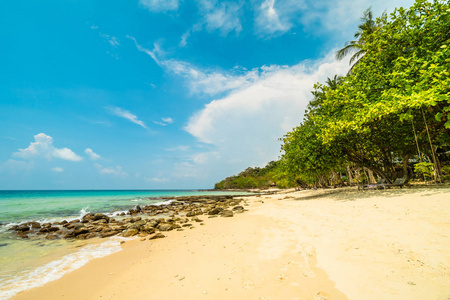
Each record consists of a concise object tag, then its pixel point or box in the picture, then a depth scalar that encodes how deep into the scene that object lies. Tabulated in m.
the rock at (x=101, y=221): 13.95
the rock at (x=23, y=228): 12.33
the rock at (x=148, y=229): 10.32
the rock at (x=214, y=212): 15.08
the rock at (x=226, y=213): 13.30
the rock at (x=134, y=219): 14.34
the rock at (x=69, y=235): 10.44
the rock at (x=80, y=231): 10.82
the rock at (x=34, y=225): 13.40
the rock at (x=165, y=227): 10.58
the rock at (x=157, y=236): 9.04
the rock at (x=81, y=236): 10.18
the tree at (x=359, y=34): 25.52
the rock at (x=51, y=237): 10.27
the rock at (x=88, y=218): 15.39
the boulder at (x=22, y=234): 10.71
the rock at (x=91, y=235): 10.23
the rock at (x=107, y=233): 10.43
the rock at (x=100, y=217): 15.43
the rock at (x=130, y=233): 10.09
